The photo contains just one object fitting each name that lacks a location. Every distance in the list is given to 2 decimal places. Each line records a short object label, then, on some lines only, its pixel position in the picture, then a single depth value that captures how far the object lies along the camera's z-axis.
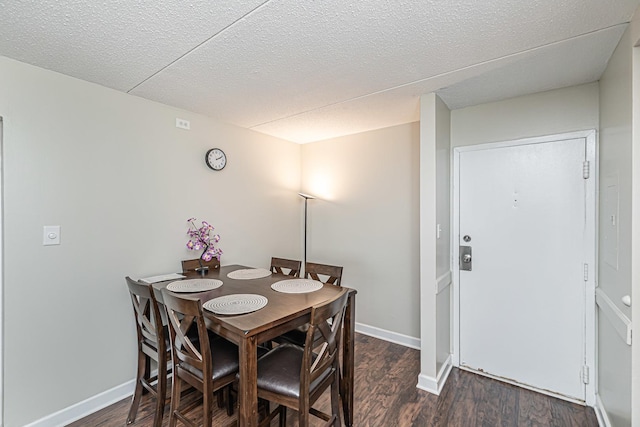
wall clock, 2.78
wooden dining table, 1.32
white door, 2.14
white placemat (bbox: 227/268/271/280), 2.34
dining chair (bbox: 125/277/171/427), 1.72
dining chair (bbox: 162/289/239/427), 1.43
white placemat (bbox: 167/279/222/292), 1.95
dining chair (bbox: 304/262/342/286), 2.22
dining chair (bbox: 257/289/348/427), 1.38
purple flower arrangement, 2.58
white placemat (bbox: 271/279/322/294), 1.96
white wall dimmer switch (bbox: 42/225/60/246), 1.88
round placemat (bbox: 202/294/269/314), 1.56
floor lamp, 3.80
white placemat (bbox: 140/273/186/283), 2.21
